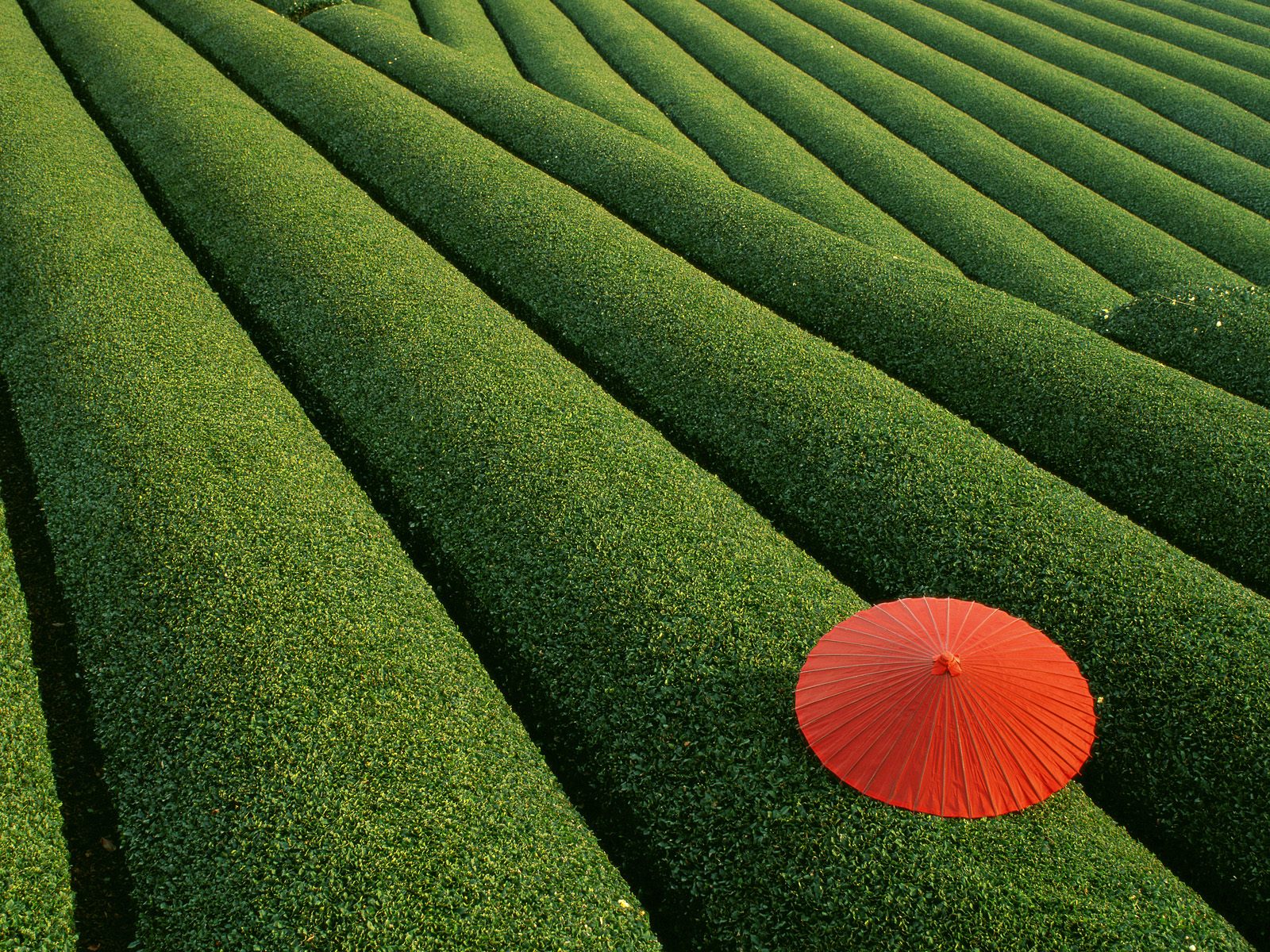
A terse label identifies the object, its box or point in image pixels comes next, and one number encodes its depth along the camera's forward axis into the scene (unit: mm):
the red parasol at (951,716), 6422
